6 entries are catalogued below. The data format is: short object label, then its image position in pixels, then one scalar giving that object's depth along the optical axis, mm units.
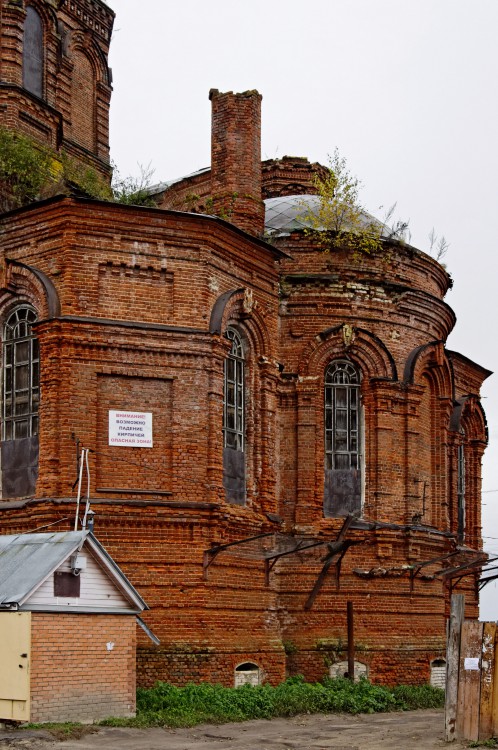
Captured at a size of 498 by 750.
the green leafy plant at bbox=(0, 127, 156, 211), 20578
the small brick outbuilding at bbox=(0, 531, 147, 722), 14539
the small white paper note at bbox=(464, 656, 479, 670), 14219
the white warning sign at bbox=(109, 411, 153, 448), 18062
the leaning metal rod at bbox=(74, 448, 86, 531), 17234
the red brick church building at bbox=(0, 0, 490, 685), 17953
